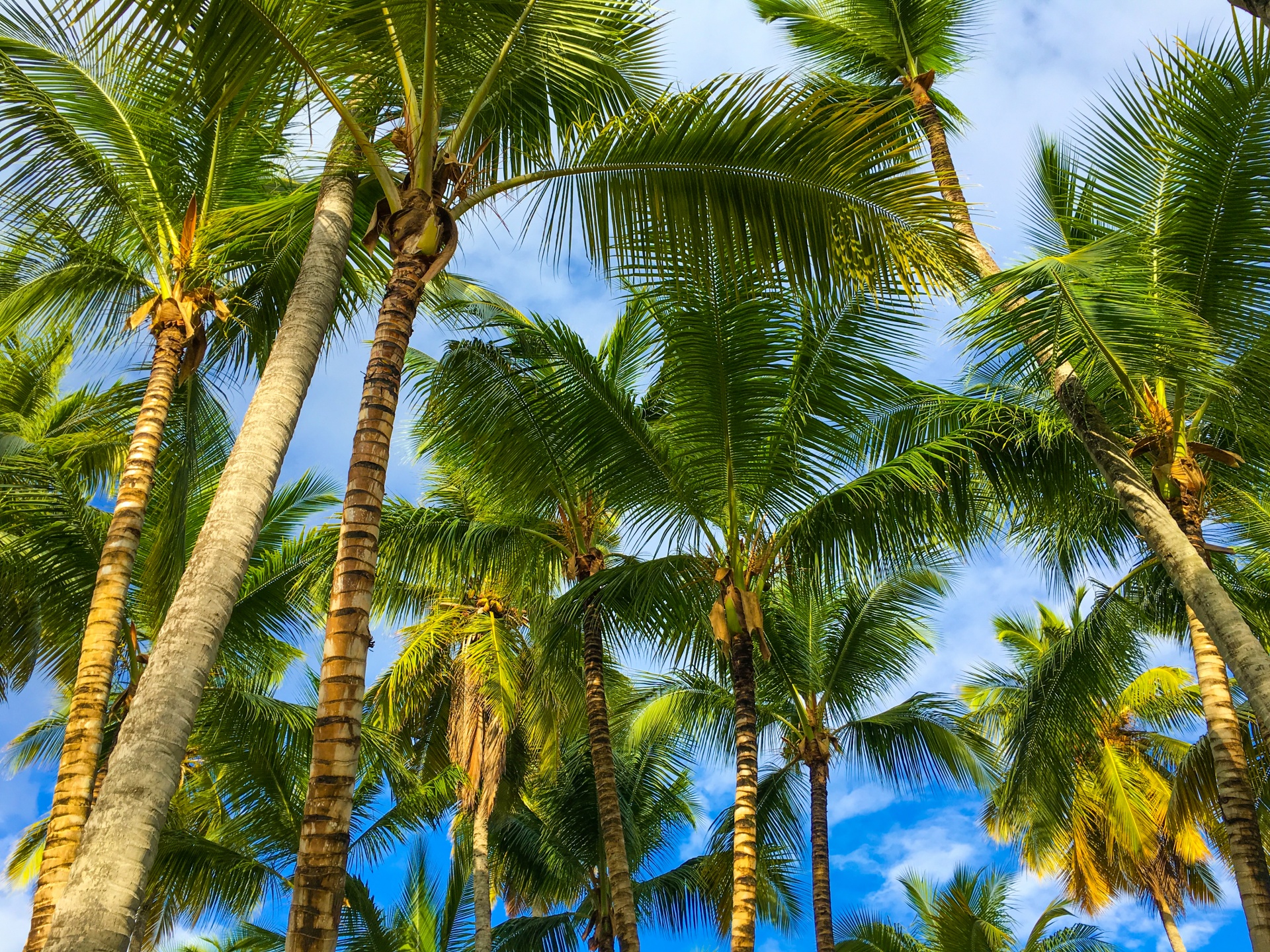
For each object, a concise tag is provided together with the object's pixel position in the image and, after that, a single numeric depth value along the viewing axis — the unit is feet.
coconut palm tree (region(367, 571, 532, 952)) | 45.73
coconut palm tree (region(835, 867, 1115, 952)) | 49.55
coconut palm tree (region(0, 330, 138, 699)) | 31.81
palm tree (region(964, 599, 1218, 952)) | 35.22
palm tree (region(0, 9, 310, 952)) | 24.09
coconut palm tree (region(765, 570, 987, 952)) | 45.60
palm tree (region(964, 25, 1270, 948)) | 24.02
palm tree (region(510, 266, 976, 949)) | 28.43
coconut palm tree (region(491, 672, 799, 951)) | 52.80
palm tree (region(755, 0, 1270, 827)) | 23.77
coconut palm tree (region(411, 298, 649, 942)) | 31.40
